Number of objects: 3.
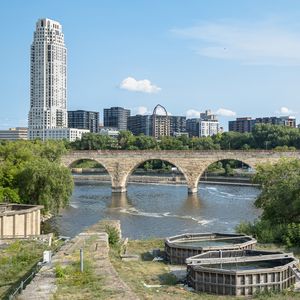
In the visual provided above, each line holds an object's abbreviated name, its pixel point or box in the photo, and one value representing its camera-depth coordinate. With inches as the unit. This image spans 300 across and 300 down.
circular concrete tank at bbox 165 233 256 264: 878.4
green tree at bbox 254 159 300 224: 1210.0
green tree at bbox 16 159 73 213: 1765.5
